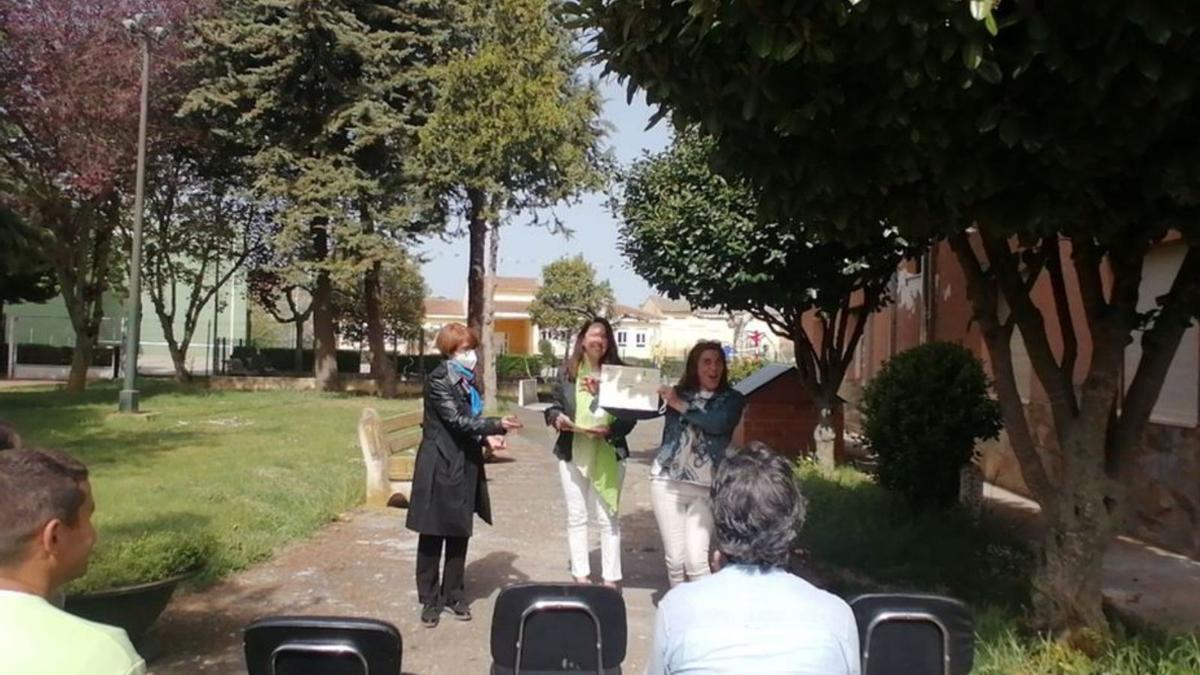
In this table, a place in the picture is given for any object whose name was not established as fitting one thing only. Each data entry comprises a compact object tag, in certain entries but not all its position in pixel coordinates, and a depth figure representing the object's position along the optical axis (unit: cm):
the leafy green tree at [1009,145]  376
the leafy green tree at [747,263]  1059
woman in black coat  584
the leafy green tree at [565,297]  5460
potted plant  477
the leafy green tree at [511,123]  2245
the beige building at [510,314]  6712
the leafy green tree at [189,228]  2862
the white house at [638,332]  7862
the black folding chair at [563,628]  345
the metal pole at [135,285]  1894
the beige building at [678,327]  7138
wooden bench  937
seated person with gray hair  241
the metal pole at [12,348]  3822
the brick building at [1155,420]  822
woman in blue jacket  556
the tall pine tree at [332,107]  2572
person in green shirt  187
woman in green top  582
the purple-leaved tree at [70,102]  2092
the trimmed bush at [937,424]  848
